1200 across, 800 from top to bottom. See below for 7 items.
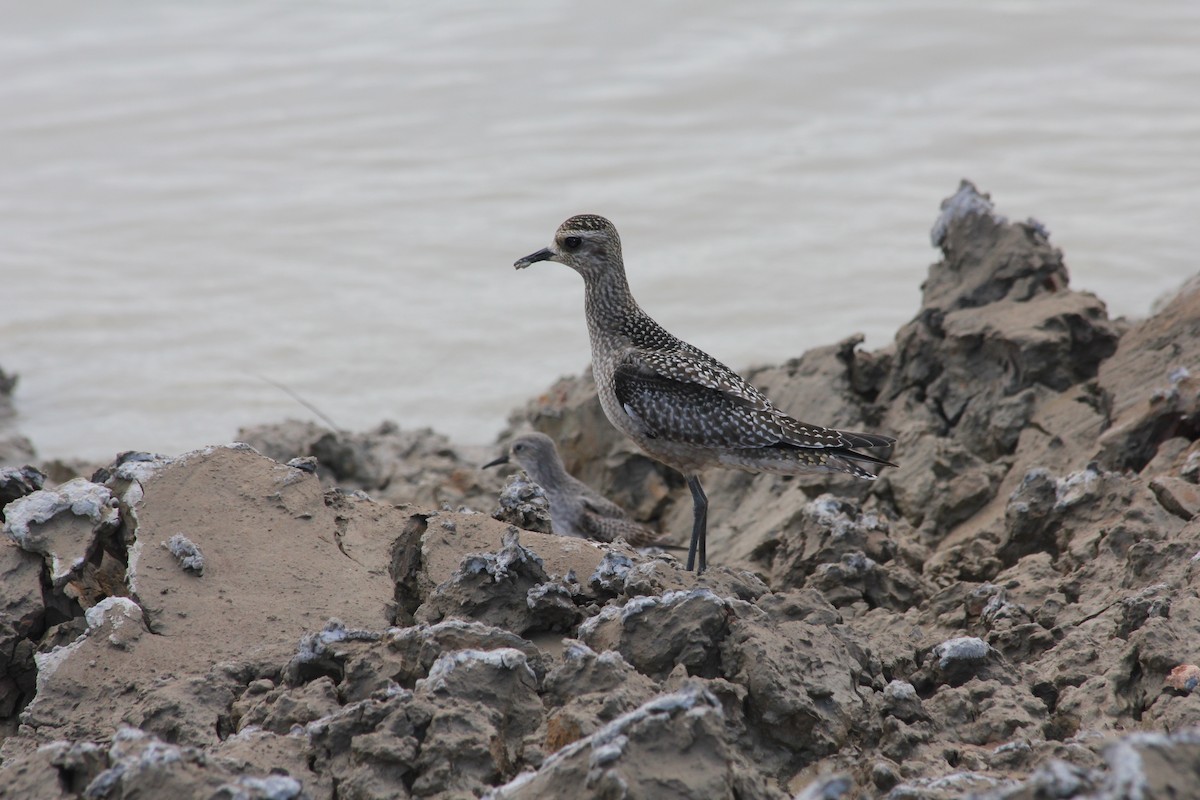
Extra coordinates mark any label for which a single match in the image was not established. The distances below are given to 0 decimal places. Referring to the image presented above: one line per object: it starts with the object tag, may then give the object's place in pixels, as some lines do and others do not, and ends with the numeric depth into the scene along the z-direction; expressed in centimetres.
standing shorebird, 1413
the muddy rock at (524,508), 1235
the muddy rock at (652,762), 730
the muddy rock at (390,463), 1836
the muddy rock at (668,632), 895
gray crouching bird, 1648
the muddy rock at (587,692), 799
